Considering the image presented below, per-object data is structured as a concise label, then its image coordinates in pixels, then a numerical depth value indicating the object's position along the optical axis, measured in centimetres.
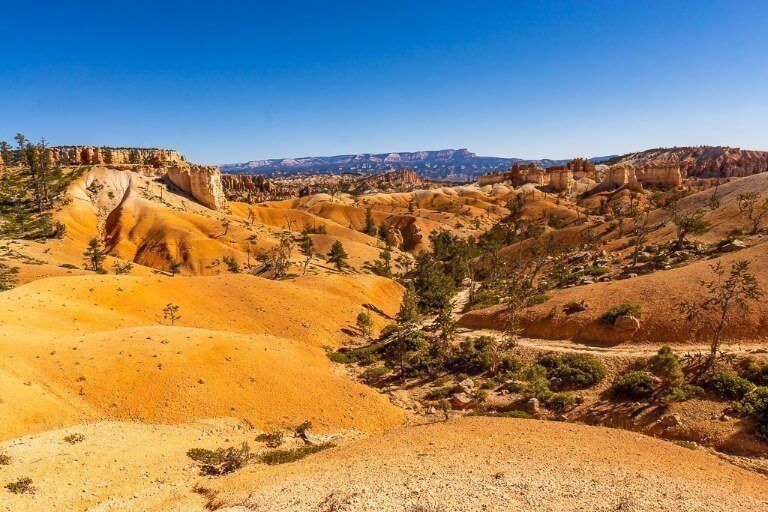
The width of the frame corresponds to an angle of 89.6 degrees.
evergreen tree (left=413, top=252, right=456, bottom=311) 5606
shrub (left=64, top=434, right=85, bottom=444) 1875
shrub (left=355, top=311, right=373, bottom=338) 4744
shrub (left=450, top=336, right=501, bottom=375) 3422
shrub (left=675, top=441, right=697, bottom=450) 2108
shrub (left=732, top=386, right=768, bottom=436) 2171
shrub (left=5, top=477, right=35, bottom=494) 1467
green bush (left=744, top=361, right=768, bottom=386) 2503
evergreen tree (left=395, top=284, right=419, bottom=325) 4409
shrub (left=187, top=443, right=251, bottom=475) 1891
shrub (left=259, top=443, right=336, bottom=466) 2023
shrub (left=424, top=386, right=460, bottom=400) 3083
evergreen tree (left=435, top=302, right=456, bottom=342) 3821
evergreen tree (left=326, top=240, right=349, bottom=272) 7869
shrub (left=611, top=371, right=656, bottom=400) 2647
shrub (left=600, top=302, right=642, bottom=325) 3531
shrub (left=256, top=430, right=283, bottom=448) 2234
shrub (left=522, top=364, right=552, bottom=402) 2842
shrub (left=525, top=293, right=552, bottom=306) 4413
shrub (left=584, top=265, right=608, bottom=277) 5374
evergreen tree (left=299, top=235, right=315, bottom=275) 7959
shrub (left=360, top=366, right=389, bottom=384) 3522
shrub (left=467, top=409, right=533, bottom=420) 2611
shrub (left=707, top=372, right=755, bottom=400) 2425
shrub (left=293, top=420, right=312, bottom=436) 2412
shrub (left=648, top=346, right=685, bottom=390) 2602
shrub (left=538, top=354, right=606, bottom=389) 2942
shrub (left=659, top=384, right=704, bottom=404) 2484
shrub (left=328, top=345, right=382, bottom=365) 3894
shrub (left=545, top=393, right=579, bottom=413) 2722
